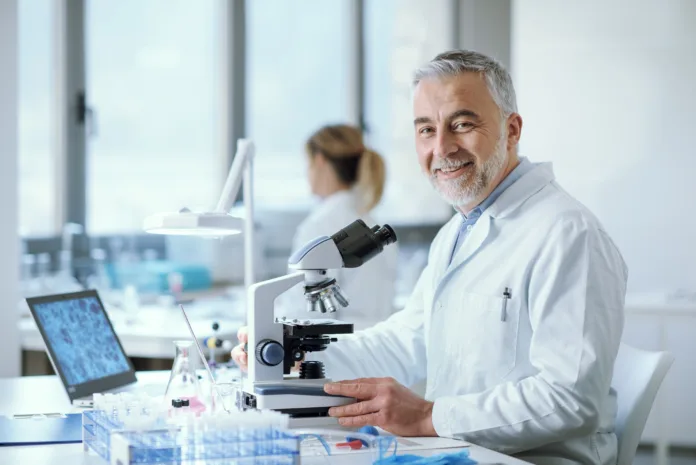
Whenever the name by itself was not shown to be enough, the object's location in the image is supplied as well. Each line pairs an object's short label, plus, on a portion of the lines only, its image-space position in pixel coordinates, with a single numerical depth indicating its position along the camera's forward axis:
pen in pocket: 1.94
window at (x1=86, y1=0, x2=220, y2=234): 4.74
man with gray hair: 1.79
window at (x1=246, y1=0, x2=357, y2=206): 5.54
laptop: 2.22
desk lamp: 1.92
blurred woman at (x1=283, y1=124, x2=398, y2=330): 3.75
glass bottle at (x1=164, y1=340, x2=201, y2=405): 1.98
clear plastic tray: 1.61
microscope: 1.78
